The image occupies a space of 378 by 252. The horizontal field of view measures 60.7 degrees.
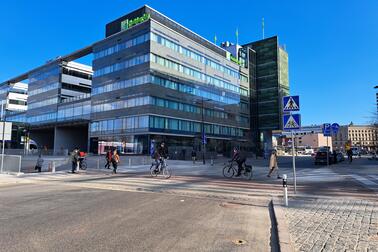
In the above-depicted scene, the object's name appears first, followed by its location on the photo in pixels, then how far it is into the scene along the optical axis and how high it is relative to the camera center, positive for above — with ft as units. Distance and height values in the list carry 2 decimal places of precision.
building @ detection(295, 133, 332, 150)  500.04 +22.91
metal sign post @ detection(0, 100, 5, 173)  74.13 -2.10
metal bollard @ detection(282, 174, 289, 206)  29.36 -3.04
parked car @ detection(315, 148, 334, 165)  108.37 -0.57
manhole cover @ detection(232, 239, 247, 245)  18.29 -4.98
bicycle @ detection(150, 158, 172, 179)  63.16 -2.90
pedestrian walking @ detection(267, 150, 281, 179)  58.03 -1.08
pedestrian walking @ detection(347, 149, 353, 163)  115.24 +0.89
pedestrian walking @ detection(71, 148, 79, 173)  75.16 -0.99
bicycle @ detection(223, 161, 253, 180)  57.82 -2.93
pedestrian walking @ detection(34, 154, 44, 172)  79.90 -2.84
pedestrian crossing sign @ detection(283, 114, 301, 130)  36.47 +3.82
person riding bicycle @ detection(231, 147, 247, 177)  58.23 -0.76
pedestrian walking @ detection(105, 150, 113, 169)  77.18 -0.49
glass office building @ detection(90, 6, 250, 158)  180.14 +41.00
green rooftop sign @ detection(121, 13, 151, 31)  188.29 +80.51
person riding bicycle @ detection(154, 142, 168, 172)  62.75 -0.33
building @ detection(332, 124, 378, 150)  426.39 +28.23
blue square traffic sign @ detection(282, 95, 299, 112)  36.37 +5.87
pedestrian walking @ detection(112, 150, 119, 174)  73.51 -1.14
